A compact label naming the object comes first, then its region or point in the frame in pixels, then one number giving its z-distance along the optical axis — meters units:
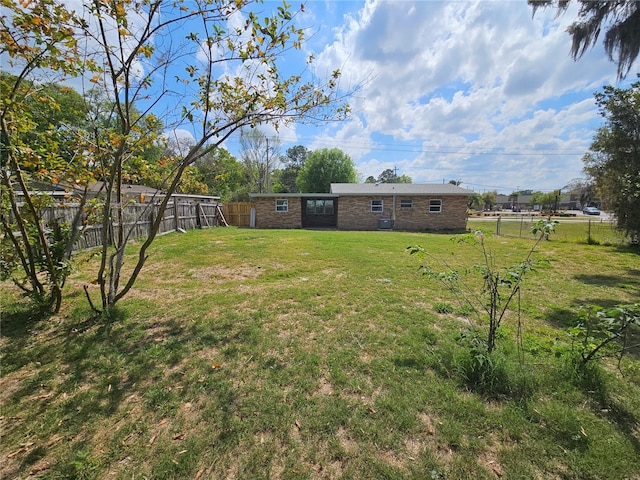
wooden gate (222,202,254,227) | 18.80
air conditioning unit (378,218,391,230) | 17.27
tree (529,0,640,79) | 5.60
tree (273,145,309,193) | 46.91
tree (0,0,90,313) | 2.46
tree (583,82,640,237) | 9.75
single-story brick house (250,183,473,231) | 16.95
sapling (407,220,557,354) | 2.24
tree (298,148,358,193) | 34.16
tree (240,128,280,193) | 32.03
